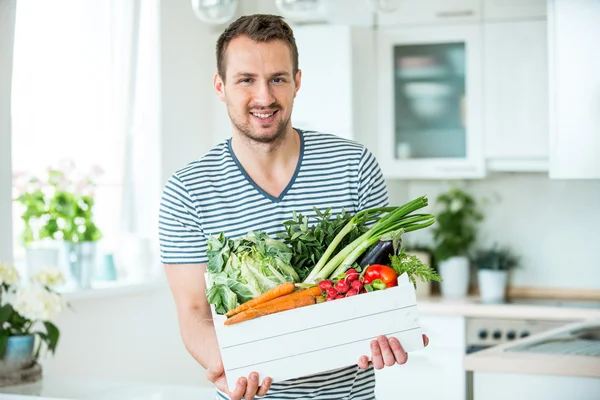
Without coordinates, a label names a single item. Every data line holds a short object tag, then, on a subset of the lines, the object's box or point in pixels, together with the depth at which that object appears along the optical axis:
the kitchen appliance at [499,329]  3.97
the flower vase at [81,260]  3.67
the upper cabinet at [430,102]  4.28
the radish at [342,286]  1.57
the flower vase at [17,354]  2.65
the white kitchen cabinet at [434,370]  3.95
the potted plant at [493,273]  4.31
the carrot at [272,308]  1.53
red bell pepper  1.57
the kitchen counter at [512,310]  3.90
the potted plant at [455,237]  4.43
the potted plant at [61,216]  3.52
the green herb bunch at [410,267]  1.61
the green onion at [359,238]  1.64
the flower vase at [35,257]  3.47
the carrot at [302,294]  1.55
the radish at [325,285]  1.58
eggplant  1.62
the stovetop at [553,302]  4.10
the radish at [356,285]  1.57
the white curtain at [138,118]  4.17
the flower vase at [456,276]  4.43
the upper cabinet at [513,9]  4.16
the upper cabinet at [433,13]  4.25
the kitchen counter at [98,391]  2.45
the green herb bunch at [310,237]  1.69
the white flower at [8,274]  2.72
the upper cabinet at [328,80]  4.26
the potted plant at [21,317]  2.66
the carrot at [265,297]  1.54
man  1.73
